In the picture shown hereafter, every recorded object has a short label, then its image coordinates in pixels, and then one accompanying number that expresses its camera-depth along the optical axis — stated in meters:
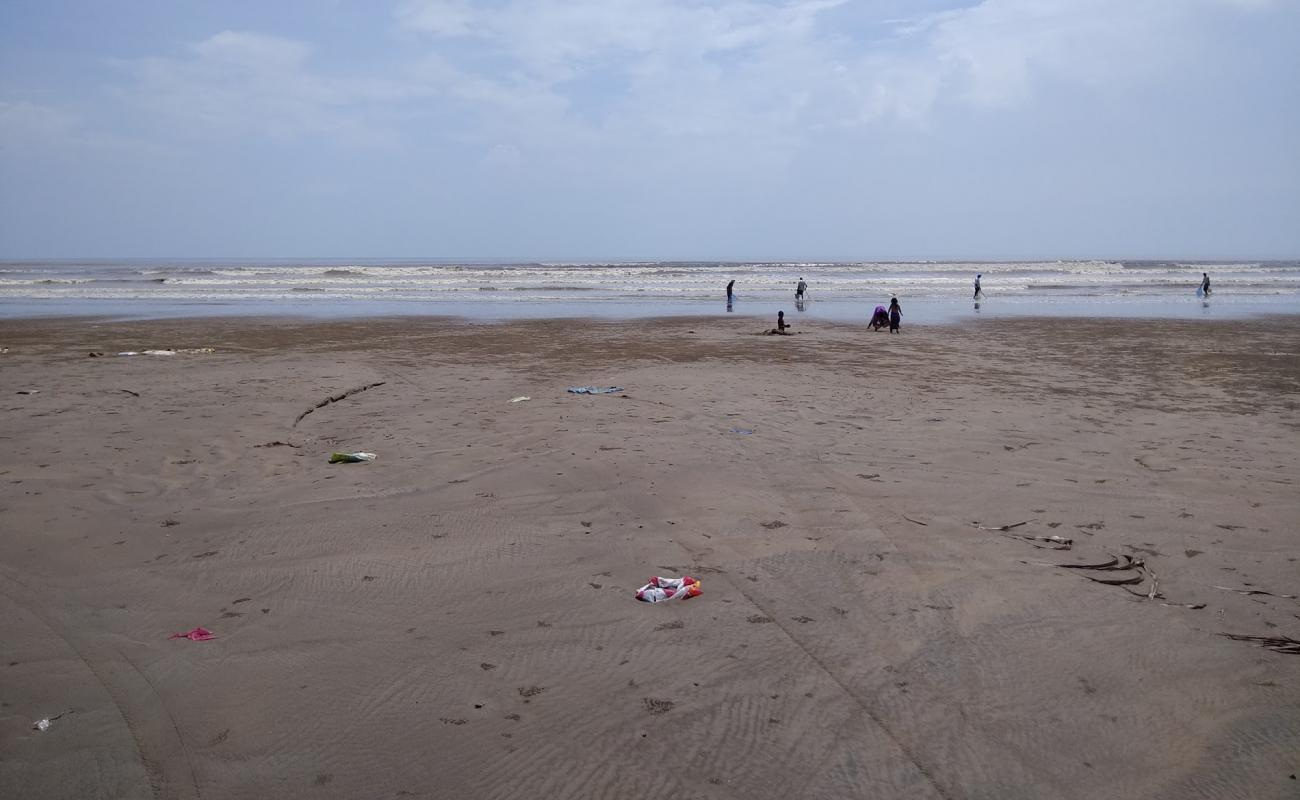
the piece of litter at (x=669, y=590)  5.38
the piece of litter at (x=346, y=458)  8.93
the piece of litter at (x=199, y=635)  4.90
